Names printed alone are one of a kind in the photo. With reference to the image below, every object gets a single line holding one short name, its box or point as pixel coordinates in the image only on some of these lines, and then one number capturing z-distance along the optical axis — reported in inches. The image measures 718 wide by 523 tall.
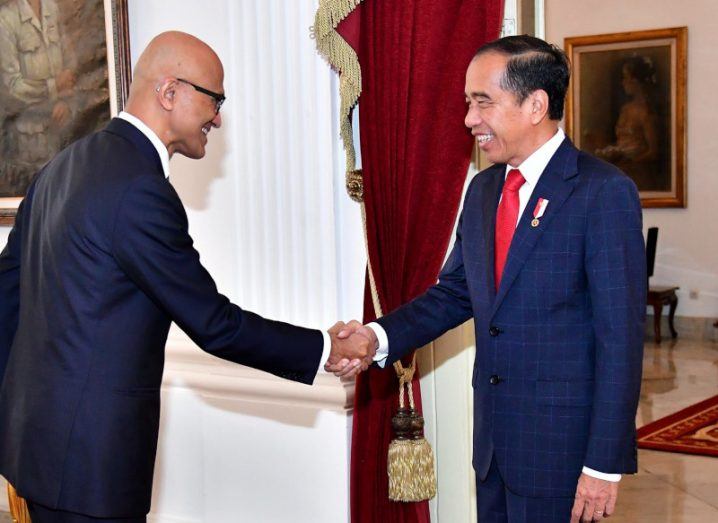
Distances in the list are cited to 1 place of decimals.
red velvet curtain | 137.6
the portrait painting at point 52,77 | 177.6
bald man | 99.0
